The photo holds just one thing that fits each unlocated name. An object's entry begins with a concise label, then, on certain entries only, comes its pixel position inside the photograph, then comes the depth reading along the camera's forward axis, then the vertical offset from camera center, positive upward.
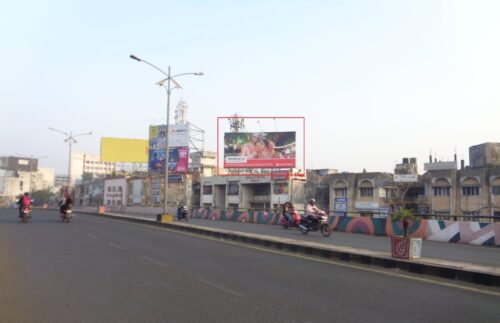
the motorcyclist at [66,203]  27.48 -0.52
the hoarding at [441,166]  60.81 +4.38
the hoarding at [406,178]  61.41 +2.64
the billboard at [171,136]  65.06 +8.50
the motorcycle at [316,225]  19.88 -1.21
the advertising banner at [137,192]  85.69 +0.56
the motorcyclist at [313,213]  20.38 -0.70
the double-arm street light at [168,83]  27.75 +6.94
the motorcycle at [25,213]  26.28 -1.09
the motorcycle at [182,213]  34.88 -1.31
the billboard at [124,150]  76.97 +7.61
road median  9.41 -1.53
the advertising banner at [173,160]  64.81 +5.05
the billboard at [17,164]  130.25 +8.39
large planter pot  11.13 -1.20
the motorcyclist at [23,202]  26.16 -0.46
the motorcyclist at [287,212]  24.32 -0.85
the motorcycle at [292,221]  23.56 -1.27
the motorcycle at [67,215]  27.73 -1.23
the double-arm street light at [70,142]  53.35 +6.11
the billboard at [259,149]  54.97 +5.62
